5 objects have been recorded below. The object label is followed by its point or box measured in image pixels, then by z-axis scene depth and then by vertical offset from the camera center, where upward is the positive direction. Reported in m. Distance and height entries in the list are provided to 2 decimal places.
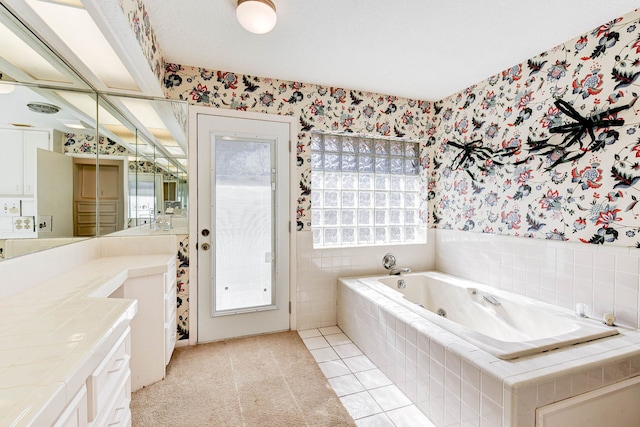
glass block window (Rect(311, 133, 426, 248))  2.97 +0.20
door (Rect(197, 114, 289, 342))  2.52 -0.15
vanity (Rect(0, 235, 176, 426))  0.66 -0.38
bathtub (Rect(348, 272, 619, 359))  1.53 -0.70
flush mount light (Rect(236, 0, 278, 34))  1.56 +1.06
